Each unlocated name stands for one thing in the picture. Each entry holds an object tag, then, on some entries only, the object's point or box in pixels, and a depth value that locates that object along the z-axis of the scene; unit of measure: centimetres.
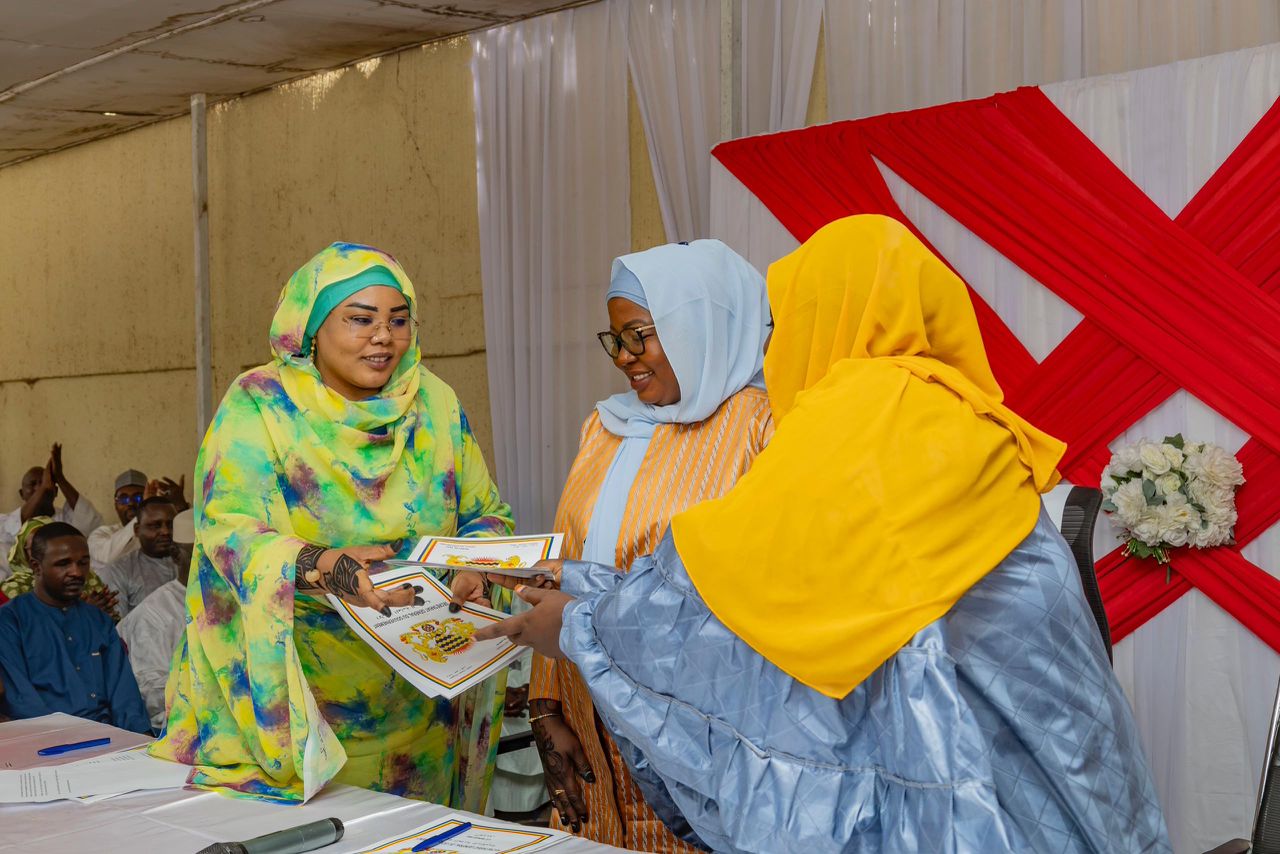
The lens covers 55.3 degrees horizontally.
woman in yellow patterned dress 201
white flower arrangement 322
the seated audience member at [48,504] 759
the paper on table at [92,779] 192
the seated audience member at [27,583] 473
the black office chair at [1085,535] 229
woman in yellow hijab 149
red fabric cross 322
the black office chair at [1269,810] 185
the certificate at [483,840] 161
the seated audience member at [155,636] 476
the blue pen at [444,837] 163
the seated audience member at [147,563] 582
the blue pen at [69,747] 224
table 169
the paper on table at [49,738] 219
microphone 154
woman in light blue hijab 230
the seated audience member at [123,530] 636
